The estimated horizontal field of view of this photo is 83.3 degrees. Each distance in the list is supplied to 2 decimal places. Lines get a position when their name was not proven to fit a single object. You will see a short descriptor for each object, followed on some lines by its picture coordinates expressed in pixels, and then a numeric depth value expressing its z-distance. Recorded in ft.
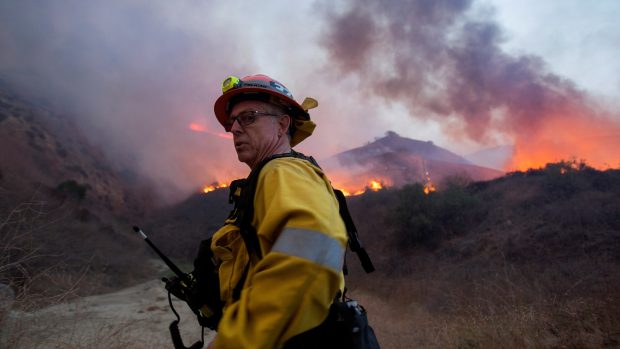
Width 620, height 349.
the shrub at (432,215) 52.80
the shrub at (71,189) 79.87
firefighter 3.46
